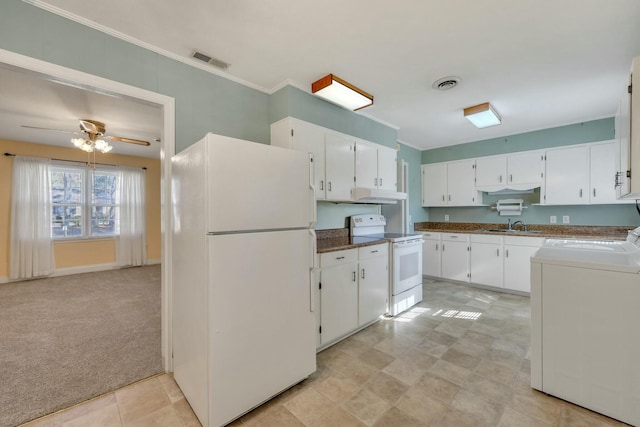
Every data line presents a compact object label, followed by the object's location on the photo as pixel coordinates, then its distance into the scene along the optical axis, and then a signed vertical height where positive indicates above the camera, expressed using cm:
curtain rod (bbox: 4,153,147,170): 470 +110
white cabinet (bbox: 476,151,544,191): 414 +68
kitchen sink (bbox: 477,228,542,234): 418 -31
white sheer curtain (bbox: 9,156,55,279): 473 -6
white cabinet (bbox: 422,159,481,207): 477 +54
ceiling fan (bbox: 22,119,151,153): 372 +114
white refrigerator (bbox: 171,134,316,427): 150 -37
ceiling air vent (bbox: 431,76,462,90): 259 +131
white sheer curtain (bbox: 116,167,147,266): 592 -9
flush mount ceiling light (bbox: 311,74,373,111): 251 +122
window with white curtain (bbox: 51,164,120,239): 532 +29
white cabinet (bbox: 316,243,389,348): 243 -78
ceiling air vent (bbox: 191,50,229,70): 217 +131
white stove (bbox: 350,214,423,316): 322 -62
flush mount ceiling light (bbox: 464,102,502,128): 319 +122
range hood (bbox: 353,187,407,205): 316 +22
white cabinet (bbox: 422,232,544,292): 395 -75
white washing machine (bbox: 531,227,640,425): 158 -76
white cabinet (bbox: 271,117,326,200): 262 +76
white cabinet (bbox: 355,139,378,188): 335 +64
